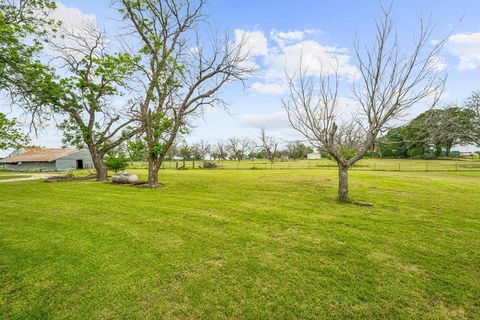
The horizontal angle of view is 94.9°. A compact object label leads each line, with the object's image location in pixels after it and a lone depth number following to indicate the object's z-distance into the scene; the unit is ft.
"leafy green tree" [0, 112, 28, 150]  38.64
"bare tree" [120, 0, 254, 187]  41.32
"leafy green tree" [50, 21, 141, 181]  44.42
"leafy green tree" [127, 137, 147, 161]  42.39
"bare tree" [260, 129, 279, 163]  203.64
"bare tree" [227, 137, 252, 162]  275.18
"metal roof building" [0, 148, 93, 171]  114.96
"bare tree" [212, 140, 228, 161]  273.13
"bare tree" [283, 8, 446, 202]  23.08
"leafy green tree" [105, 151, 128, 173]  64.40
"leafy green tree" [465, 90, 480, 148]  77.01
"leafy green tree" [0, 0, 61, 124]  32.73
